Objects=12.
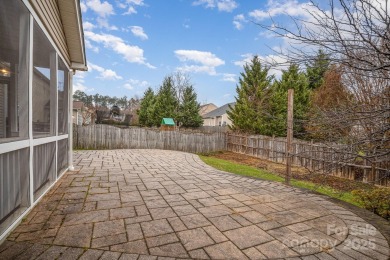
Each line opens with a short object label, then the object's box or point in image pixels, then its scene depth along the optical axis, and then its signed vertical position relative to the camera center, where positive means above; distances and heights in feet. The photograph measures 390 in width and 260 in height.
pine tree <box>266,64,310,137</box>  54.65 +7.23
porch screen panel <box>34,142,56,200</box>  10.14 -2.38
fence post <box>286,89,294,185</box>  15.90 -0.71
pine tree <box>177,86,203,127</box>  82.53 +6.27
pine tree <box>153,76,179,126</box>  83.51 +7.82
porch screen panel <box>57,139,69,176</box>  14.50 -2.40
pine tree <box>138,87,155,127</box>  92.75 +8.21
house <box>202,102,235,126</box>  104.04 +4.30
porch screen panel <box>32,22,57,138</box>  10.28 +2.07
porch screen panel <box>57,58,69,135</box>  14.65 +1.89
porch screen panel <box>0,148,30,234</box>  6.92 -2.30
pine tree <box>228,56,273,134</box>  56.29 +7.92
